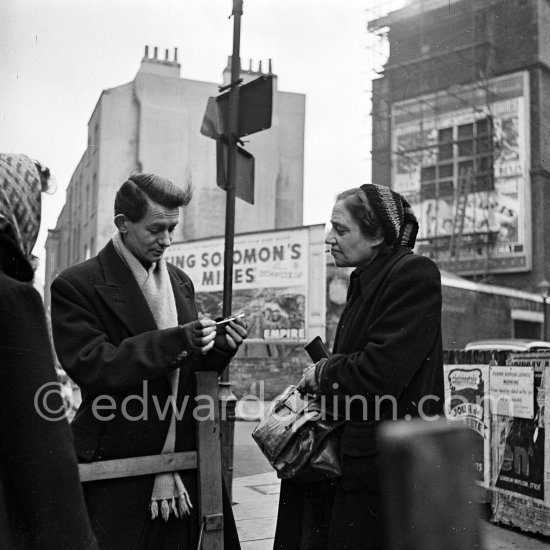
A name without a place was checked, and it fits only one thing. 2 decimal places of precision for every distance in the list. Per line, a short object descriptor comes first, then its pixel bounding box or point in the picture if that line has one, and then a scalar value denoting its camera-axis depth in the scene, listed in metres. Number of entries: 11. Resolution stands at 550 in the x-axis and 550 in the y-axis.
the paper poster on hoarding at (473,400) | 5.79
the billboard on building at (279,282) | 19.69
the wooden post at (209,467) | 2.27
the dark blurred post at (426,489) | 1.90
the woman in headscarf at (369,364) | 2.18
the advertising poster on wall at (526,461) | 5.14
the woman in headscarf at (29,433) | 1.38
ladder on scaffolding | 26.86
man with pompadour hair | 2.16
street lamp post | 22.47
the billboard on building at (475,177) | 26.39
